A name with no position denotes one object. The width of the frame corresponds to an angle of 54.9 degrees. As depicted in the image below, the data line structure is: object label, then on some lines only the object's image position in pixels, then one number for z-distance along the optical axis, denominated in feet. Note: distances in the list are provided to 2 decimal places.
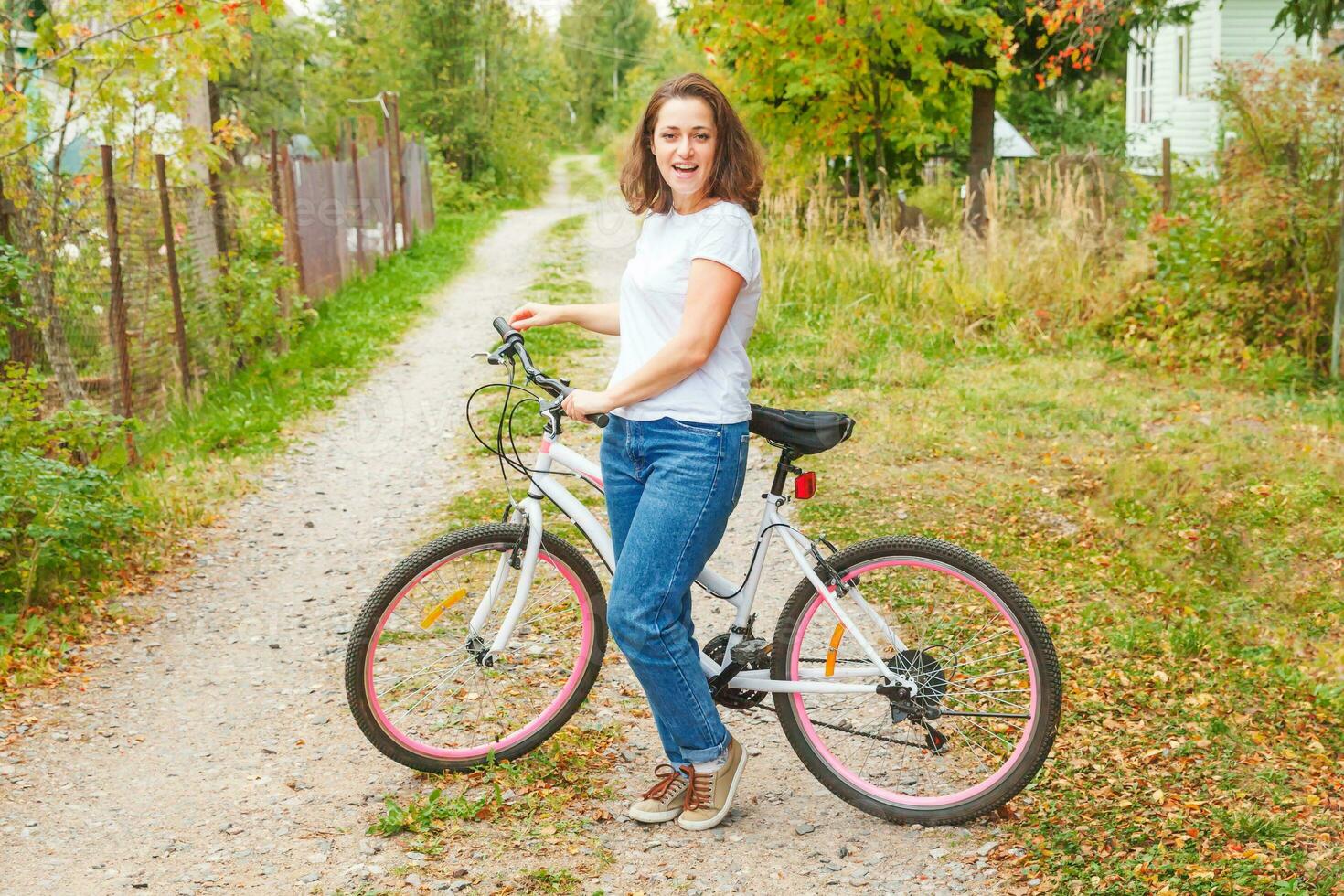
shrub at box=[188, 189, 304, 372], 31.42
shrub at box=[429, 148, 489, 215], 92.32
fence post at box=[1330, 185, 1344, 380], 29.68
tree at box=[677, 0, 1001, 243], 43.16
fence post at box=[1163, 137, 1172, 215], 41.50
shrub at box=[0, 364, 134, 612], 18.03
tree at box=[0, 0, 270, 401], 23.31
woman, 10.56
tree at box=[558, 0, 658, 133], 264.93
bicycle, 11.60
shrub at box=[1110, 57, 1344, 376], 30.50
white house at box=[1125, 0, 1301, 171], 75.41
